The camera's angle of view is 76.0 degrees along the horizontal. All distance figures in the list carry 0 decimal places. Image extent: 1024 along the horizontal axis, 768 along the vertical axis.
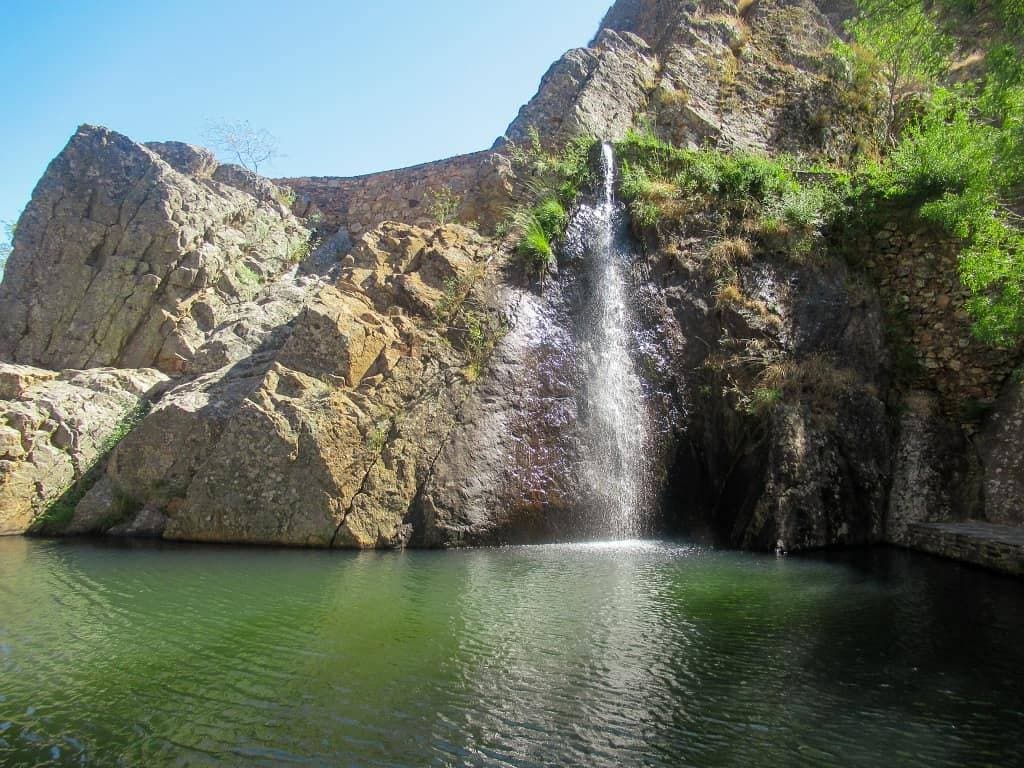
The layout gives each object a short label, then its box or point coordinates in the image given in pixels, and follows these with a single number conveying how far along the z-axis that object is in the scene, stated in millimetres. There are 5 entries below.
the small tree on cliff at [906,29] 8906
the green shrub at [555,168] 15953
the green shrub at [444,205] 18011
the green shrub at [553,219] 15031
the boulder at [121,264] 16453
